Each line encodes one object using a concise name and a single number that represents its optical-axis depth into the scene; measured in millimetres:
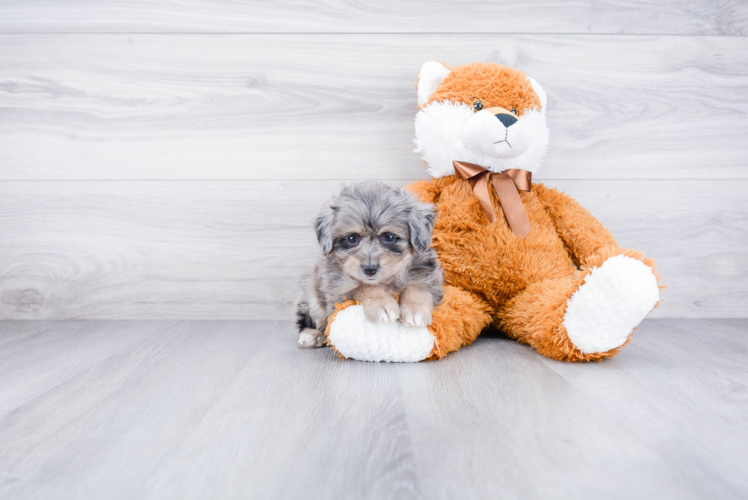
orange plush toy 686
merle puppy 630
